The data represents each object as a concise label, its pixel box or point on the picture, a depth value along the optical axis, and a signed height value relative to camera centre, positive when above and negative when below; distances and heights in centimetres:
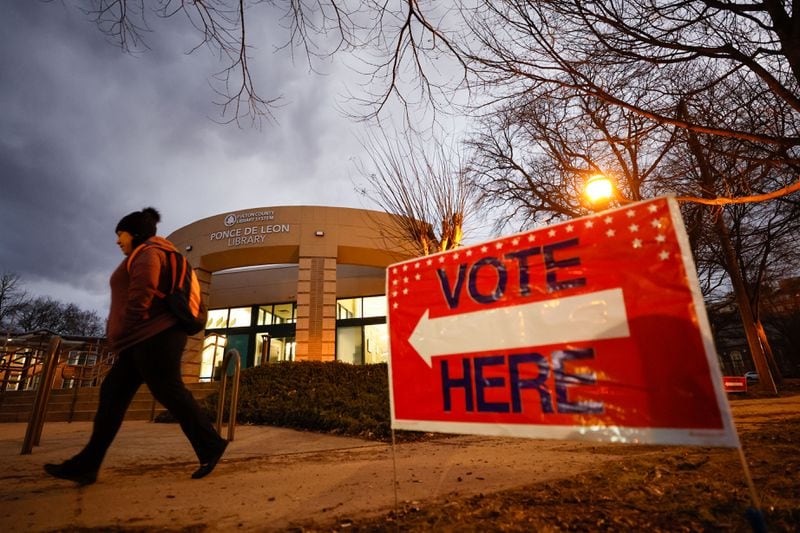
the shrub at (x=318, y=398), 570 -28
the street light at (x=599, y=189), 657 +312
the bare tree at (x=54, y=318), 3347 +678
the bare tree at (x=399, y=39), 275 +288
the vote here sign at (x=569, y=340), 160 +18
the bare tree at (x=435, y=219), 777 +332
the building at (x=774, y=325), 2098 +319
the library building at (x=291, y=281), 1446 +452
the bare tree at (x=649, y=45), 392 +353
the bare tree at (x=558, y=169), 868 +517
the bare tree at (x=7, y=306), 2875 +650
